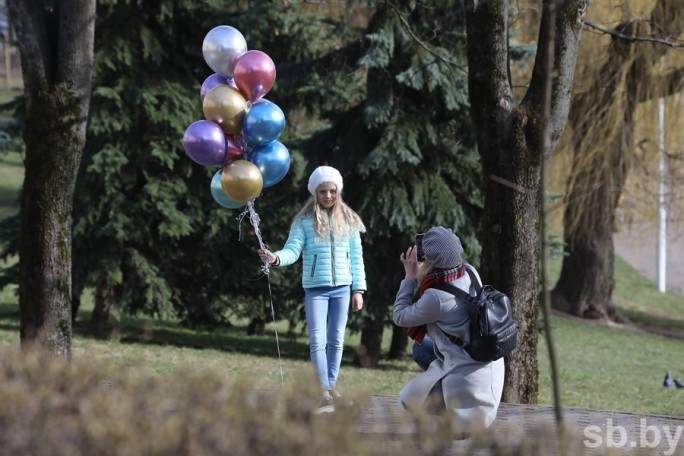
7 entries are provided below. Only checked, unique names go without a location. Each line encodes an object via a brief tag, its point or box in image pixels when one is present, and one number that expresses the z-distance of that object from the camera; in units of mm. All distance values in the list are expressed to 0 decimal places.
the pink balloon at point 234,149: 16891
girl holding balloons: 16172
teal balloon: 16969
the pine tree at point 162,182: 30094
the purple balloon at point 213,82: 17453
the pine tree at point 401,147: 28516
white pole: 41687
